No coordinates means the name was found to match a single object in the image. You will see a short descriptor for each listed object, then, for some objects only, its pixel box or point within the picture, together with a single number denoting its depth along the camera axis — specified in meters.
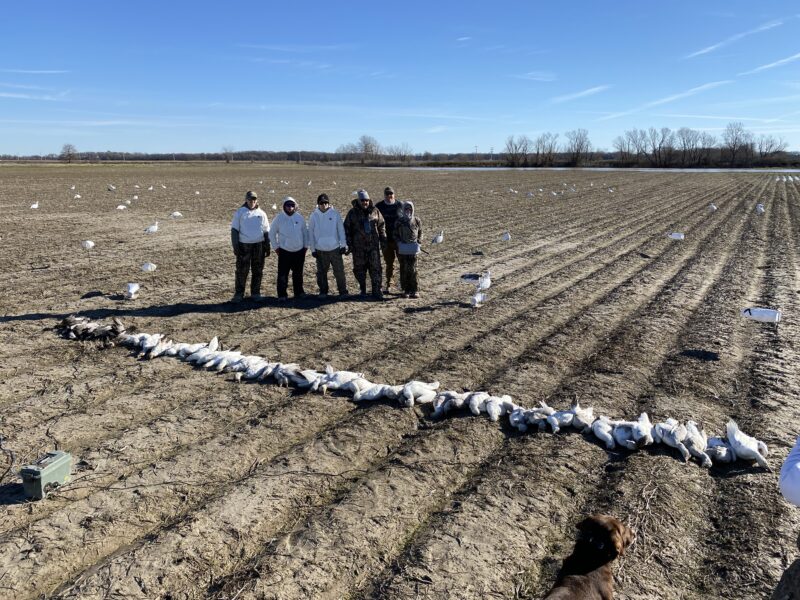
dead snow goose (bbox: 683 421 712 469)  4.84
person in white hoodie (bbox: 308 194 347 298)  9.70
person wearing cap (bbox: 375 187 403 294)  10.23
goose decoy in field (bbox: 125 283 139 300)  10.00
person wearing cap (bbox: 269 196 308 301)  9.63
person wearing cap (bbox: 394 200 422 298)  9.90
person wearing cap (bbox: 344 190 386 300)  9.85
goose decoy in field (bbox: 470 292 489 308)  9.58
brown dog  2.92
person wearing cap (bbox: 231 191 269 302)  9.44
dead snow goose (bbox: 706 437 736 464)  4.85
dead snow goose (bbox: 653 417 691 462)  4.96
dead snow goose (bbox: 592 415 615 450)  5.11
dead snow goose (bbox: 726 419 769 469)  4.76
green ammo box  4.09
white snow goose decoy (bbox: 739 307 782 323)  8.18
